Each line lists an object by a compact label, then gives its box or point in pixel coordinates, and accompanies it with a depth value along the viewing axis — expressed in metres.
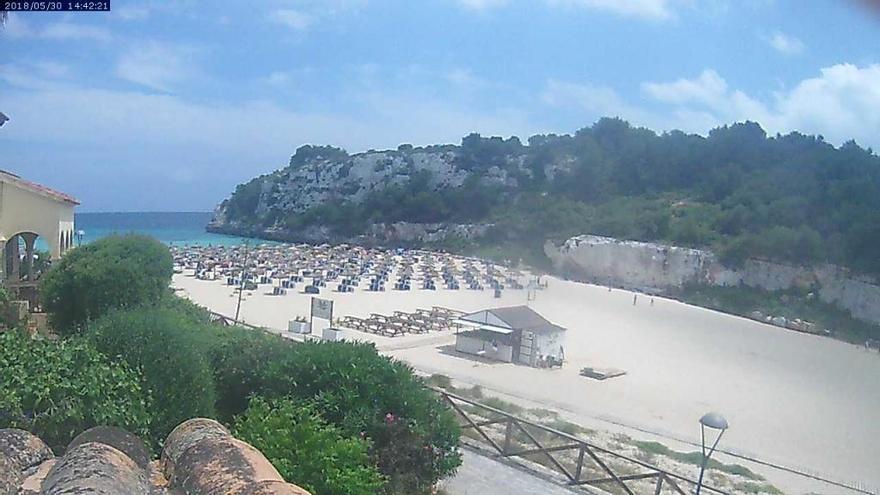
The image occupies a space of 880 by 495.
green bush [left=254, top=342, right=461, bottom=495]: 7.40
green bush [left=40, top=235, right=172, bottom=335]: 13.39
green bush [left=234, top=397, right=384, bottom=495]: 5.79
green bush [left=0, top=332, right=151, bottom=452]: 5.94
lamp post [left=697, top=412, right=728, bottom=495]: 8.24
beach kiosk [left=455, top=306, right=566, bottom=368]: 24.83
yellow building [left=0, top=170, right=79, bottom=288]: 15.88
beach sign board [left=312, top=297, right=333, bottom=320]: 28.92
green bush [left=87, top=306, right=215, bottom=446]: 6.79
